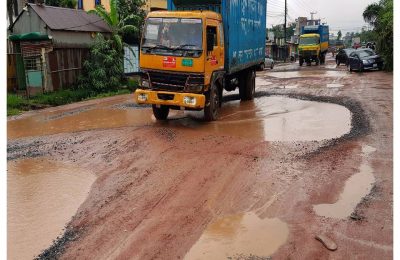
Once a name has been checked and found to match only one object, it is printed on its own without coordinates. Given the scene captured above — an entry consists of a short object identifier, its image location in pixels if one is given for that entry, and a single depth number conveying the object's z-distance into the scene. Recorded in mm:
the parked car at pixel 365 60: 25578
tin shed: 16703
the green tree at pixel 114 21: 19952
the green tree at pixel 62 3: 25250
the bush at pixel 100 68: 18344
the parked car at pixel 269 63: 36616
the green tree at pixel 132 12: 21984
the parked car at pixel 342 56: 32469
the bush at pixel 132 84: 20312
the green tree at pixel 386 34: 24469
